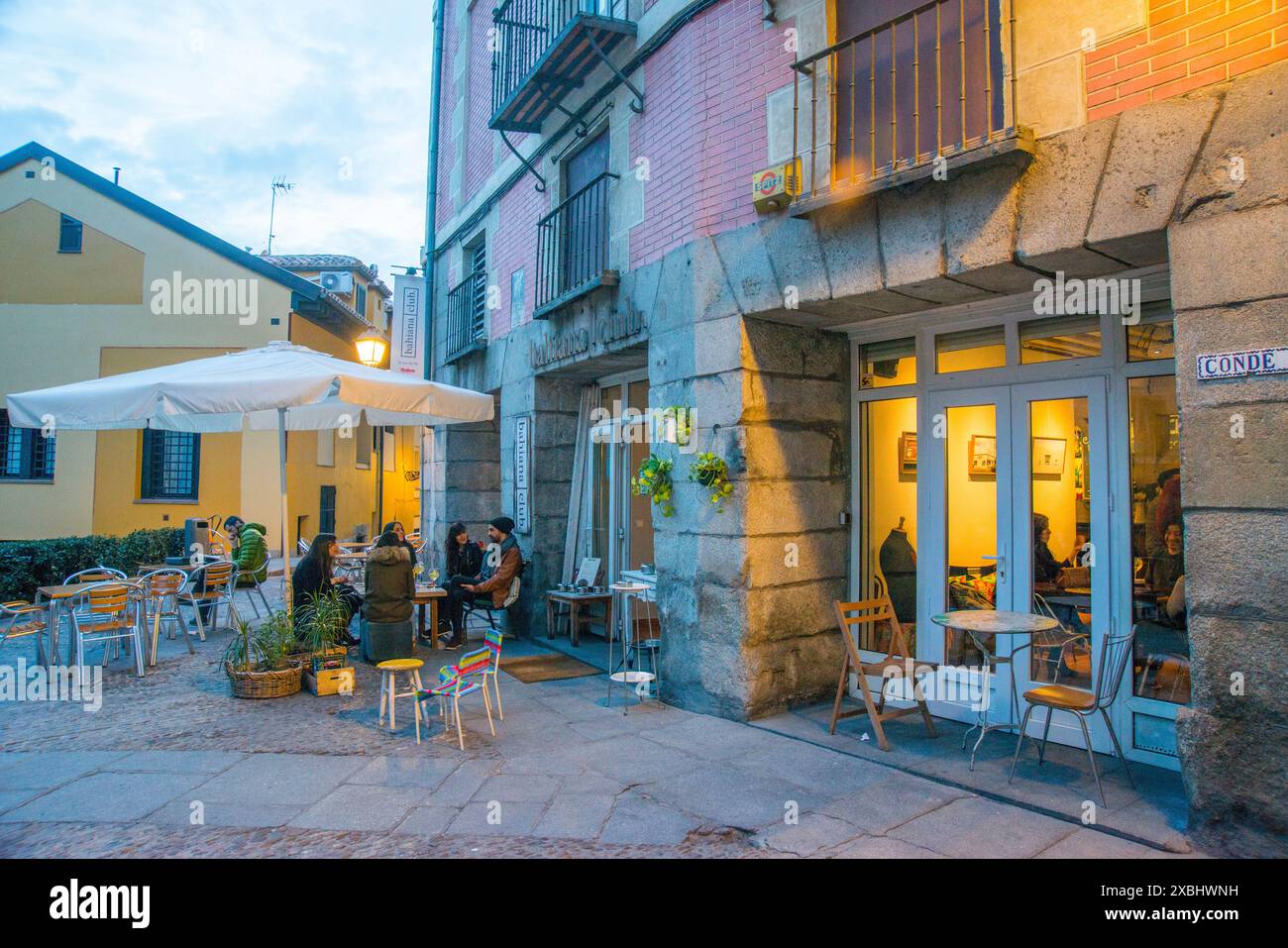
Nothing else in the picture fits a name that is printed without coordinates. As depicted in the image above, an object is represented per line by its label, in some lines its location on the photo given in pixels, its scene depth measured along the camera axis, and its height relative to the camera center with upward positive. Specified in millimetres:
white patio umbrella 6141 +852
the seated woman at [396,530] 8109 -304
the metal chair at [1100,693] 4379 -1078
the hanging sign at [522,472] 9617 +356
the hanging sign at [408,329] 12703 +2722
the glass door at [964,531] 5641 -187
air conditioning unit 23781 +6447
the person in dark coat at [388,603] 7473 -977
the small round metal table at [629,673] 6328 -1358
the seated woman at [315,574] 7715 -729
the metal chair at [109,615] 6934 -1058
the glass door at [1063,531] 5105 -169
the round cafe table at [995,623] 4621 -697
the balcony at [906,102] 4734 +2655
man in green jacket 9500 -648
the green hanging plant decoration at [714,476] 6016 +194
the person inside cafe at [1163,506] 4871 +0
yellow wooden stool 5729 -1238
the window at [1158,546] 4809 -239
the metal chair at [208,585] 8738 -977
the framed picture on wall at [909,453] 6258 +399
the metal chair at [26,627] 6879 -1132
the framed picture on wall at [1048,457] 5336 +327
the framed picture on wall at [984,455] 5719 +360
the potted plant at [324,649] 6711 -1287
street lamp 12195 +2309
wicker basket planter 6512 -1497
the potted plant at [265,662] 6527 -1351
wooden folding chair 5309 -1097
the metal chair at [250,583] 9578 -1014
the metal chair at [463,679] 5465 -1233
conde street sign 3596 +657
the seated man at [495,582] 8719 -905
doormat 7719 -1666
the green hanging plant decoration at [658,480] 6574 +175
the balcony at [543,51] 7414 +4437
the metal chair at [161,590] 7945 -925
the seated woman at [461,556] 9555 -659
